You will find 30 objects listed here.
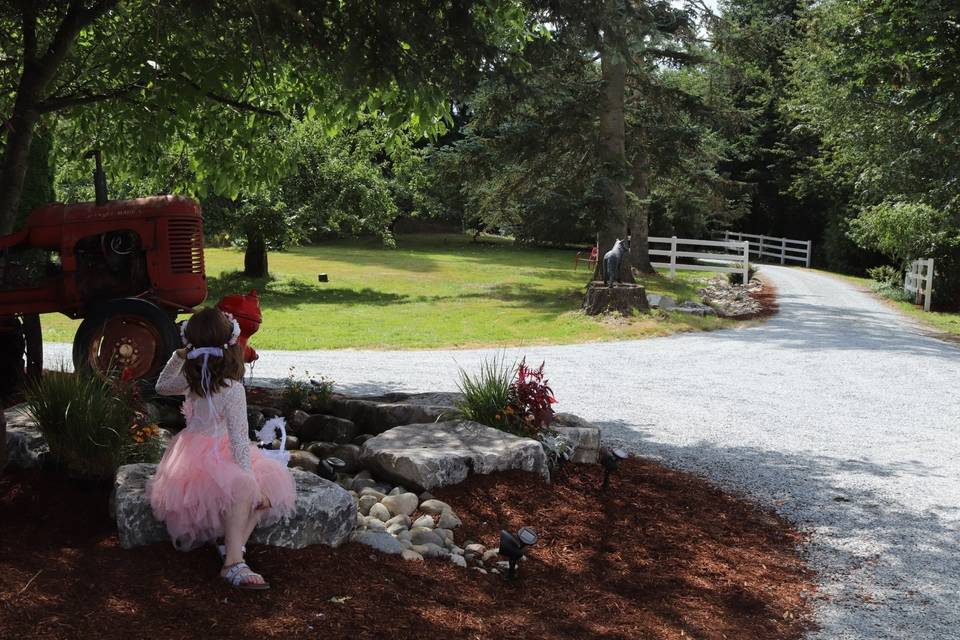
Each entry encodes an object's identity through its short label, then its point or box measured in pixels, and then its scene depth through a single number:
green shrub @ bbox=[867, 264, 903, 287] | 26.11
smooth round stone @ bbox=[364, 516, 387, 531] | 4.34
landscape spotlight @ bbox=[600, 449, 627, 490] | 5.41
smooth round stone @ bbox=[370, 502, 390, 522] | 4.58
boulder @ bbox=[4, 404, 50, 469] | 4.58
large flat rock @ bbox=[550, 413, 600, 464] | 5.95
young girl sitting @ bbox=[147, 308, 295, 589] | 3.65
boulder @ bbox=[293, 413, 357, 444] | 6.05
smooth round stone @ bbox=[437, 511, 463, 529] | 4.57
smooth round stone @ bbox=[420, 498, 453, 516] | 4.70
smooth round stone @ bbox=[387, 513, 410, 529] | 4.47
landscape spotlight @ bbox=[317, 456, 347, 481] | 4.97
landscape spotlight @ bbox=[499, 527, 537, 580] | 3.89
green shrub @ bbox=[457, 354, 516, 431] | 5.88
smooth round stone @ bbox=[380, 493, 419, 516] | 4.68
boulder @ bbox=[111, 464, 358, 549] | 3.76
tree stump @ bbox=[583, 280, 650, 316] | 16.95
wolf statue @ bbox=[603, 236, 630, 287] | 17.20
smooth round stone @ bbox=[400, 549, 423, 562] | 4.10
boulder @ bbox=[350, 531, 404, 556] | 4.12
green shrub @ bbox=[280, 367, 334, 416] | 6.66
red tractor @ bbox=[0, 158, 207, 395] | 6.30
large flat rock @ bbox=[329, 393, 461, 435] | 6.21
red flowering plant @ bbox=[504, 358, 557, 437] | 5.85
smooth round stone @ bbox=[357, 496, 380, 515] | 4.70
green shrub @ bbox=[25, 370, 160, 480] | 4.40
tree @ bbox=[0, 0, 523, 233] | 5.51
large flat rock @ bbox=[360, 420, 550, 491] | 5.02
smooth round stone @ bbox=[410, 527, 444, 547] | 4.35
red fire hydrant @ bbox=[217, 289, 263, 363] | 5.38
